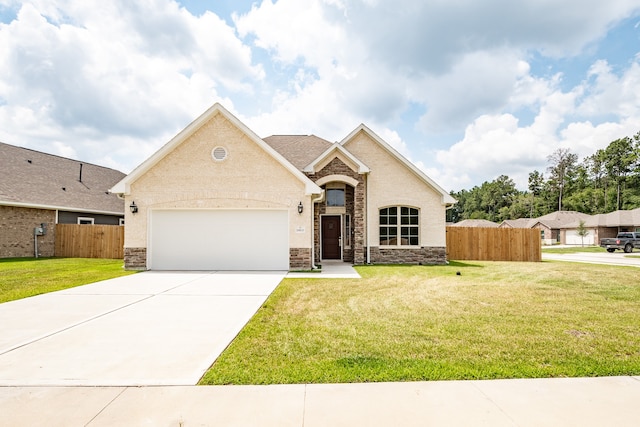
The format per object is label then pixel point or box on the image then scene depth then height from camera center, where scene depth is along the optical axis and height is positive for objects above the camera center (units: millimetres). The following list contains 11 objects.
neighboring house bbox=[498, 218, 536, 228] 54750 +1196
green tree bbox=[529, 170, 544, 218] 72250 +9935
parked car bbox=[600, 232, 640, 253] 29547 -1142
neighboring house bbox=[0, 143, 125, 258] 17391 +1846
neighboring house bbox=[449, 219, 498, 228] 54344 +1156
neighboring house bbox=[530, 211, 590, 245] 49094 +974
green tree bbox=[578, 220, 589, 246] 40625 -143
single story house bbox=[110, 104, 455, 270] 12953 +1004
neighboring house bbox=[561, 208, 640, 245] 38469 +534
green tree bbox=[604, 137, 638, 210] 59947 +12418
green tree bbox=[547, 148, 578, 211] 64562 +11864
